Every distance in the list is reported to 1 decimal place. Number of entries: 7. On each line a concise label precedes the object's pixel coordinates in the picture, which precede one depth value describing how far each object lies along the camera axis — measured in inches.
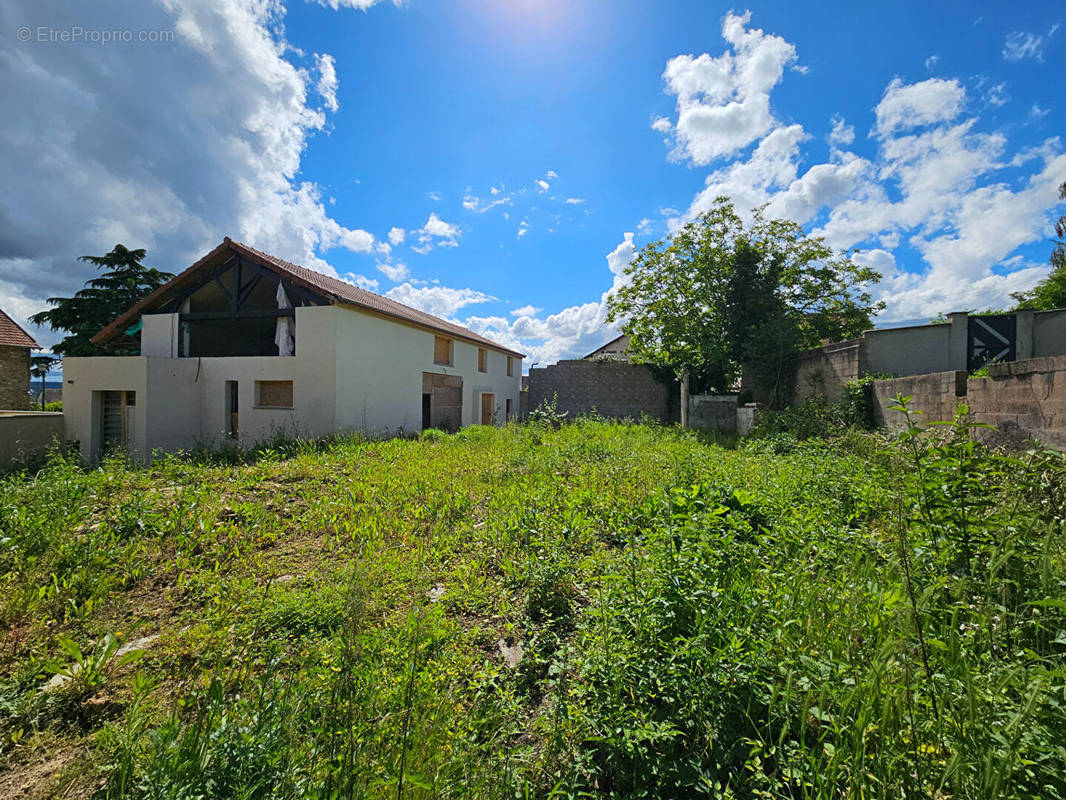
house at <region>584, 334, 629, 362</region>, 1120.8
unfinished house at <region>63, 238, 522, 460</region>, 396.8
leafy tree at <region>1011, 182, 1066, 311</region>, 660.7
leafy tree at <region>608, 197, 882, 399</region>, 450.0
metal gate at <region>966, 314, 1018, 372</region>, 330.3
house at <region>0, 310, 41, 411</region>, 592.4
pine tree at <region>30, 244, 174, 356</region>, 784.9
